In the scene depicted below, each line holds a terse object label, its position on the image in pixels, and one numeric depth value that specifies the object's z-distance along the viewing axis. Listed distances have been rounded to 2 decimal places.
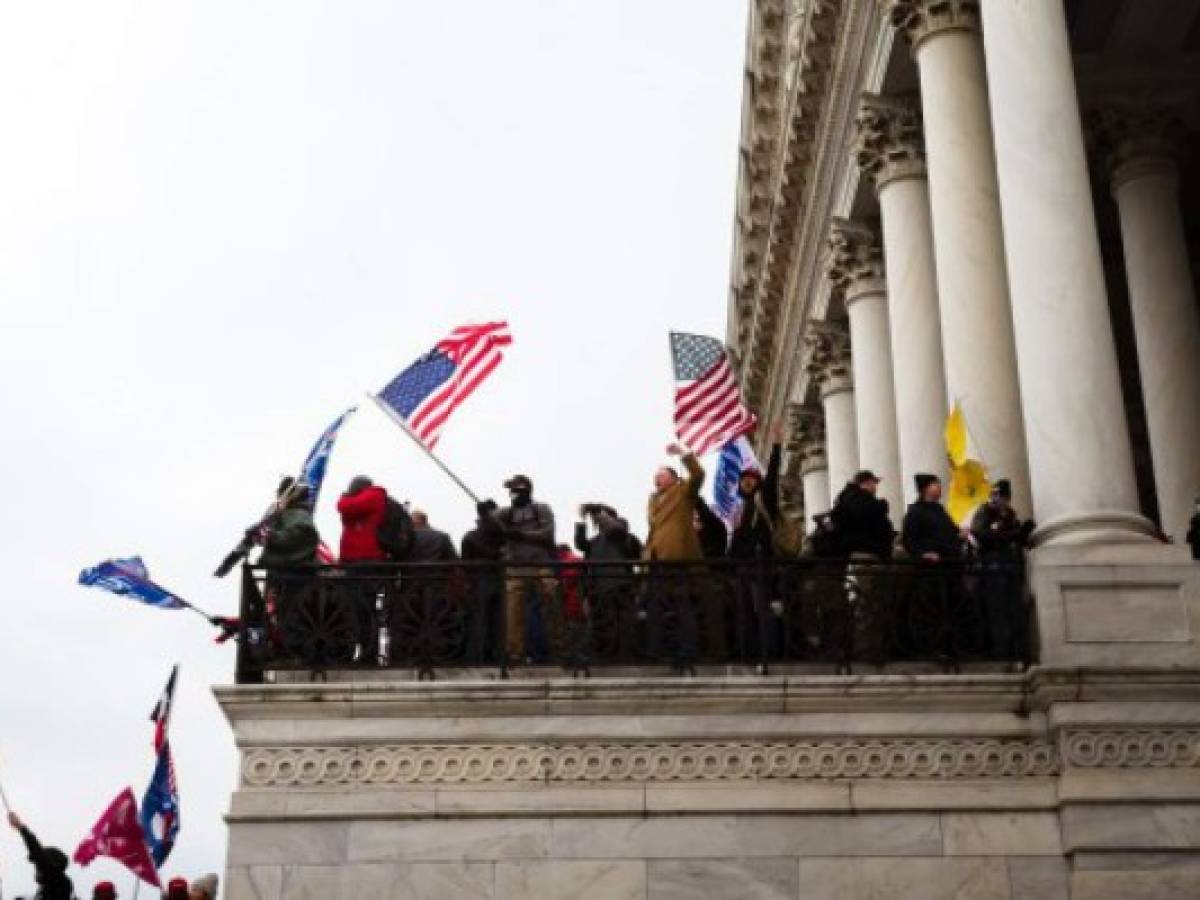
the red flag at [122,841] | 21.66
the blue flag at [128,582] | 20.09
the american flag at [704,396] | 19.92
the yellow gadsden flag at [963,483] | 18.52
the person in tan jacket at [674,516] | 16.28
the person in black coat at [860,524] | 16.45
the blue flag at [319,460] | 19.47
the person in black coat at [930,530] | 16.30
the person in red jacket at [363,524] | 16.12
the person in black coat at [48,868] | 17.08
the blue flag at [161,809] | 21.67
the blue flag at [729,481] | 24.11
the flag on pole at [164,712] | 22.03
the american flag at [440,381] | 18.58
